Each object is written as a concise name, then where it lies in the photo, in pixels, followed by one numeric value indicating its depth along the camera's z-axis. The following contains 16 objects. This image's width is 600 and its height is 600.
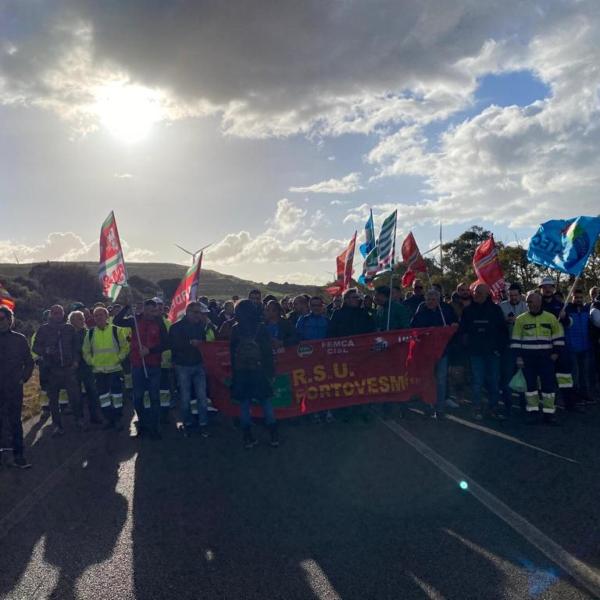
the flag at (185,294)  9.39
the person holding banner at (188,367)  8.95
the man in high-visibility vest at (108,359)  9.73
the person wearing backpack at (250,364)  7.98
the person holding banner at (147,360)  9.05
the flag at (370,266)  12.41
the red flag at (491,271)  11.46
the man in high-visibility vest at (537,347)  8.60
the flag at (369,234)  17.92
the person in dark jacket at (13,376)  7.48
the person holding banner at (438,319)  9.27
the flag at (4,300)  9.89
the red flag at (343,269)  17.14
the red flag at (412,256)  14.90
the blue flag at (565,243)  9.47
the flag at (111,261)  9.72
